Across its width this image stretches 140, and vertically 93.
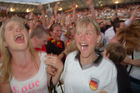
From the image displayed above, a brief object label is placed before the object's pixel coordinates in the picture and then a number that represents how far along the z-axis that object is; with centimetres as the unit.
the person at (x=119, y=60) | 117
